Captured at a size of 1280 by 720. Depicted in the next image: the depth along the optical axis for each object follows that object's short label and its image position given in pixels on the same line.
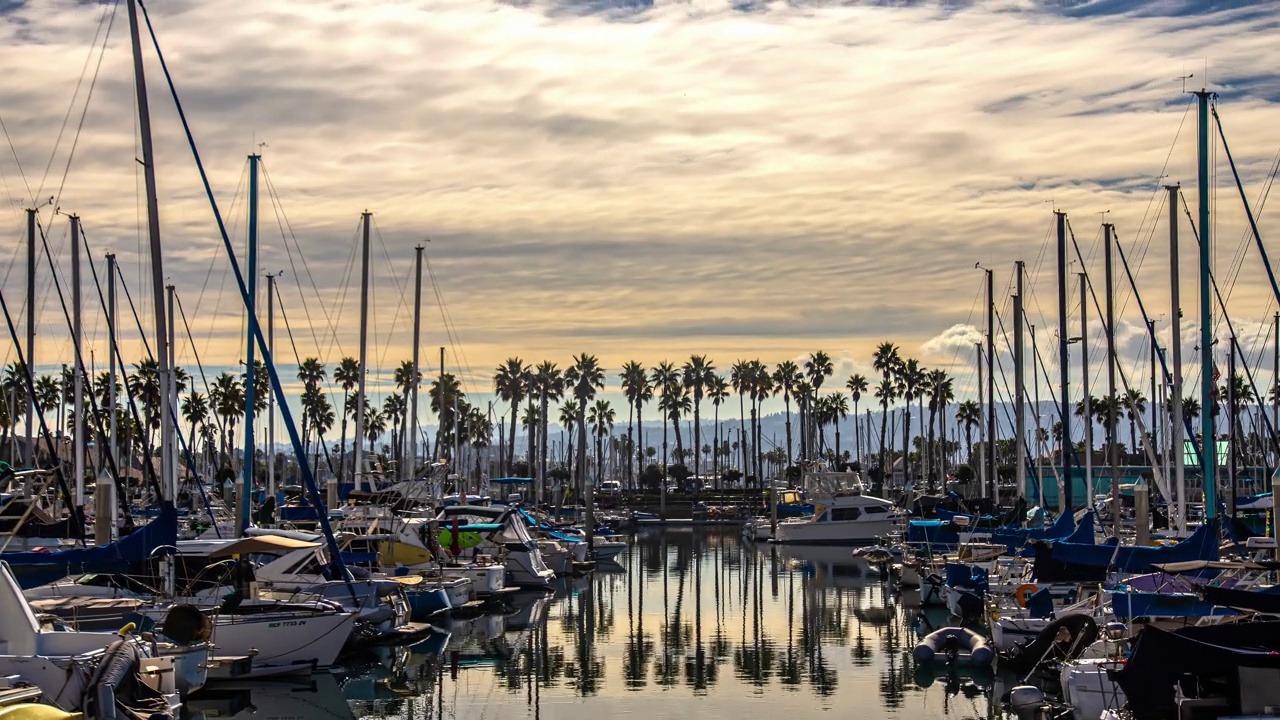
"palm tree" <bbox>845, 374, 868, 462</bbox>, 145.88
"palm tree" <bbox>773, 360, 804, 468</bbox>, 142.50
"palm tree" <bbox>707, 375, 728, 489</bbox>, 145.12
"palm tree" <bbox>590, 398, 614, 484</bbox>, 152.75
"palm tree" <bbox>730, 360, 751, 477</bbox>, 143.50
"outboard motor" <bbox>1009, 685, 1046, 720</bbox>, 29.34
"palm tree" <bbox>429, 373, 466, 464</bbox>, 84.84
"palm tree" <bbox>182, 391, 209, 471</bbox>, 109.12
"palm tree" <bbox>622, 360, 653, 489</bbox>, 144.38
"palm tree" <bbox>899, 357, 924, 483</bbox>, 133.75
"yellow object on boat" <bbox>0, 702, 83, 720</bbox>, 18.89
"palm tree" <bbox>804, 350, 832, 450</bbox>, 140.62
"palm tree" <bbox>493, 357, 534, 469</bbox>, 135.50
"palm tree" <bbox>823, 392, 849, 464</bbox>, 149.50
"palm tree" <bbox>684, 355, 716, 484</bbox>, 145.12
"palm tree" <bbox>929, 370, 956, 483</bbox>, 112.19
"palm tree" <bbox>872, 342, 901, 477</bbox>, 134.75
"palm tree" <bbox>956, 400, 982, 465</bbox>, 142.84
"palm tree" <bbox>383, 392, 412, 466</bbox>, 137.12
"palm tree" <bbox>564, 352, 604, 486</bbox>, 136.38
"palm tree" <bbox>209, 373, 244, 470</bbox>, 101.50
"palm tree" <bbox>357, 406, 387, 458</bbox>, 136.07
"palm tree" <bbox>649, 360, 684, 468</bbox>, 146.38
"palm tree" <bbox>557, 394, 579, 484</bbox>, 147.61
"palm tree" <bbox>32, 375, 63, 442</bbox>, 101.31
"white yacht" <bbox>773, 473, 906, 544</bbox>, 89.31
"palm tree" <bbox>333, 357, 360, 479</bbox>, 118.50
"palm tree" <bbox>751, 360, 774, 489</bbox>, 142.25
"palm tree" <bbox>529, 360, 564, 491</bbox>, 132.25
